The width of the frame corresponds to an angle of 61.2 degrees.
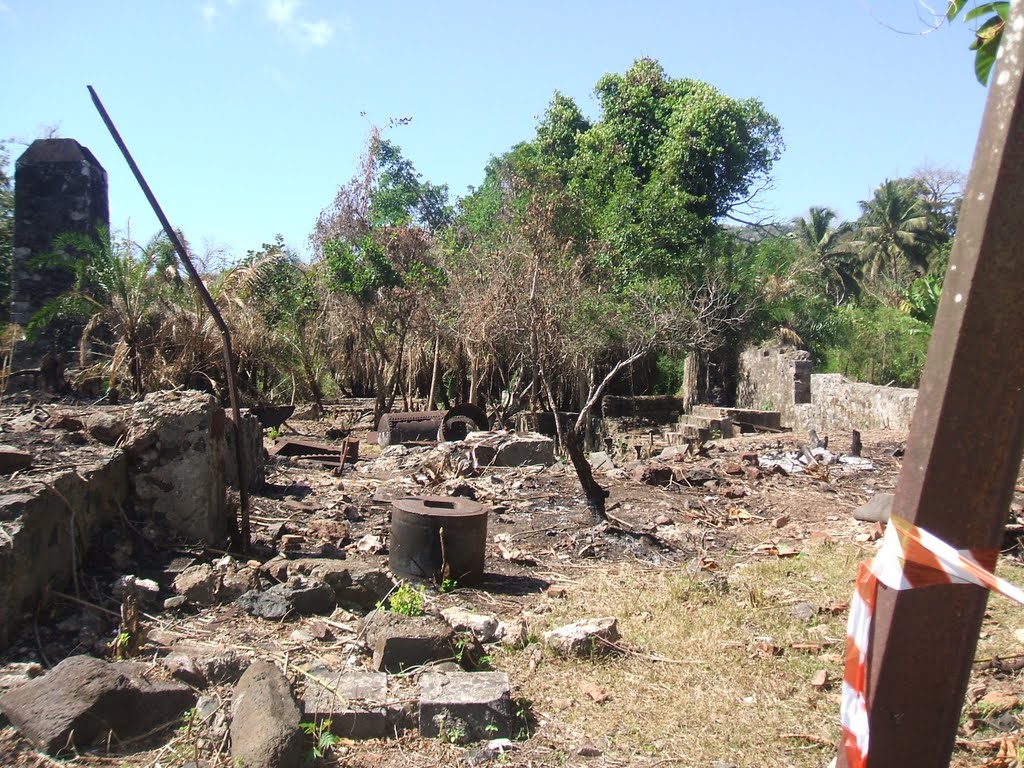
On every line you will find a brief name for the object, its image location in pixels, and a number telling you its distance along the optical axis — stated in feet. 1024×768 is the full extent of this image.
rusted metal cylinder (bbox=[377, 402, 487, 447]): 48.80
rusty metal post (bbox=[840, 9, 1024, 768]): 6.31
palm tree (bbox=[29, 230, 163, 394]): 33.32
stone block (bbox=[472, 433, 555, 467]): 41.50
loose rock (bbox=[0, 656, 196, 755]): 11.39
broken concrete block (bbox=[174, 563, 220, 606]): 17.47
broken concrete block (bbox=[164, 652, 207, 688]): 13.25
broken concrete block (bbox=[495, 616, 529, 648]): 16.46
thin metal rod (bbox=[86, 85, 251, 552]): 18.33
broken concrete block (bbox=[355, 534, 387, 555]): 24.72
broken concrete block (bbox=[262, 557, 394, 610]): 18.38
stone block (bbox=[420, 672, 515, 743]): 12.49
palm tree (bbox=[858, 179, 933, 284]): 129.59
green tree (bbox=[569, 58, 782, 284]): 66.44
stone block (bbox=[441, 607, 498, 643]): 16.72
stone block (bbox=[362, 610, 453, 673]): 14.48
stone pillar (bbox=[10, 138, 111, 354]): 33.88
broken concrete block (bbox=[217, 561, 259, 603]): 17.84
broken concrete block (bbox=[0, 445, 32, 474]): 16.56
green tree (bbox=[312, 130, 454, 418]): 59.00
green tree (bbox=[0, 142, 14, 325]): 54.90
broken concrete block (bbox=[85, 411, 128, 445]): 20.61
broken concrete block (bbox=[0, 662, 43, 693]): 12.69
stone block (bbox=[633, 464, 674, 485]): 36.29
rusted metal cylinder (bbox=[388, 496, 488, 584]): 21.18
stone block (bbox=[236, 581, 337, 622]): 17.13
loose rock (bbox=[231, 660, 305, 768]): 10.83
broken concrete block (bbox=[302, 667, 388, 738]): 12.55
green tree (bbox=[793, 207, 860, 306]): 132.98
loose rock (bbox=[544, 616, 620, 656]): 15.79
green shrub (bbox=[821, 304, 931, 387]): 68.49
